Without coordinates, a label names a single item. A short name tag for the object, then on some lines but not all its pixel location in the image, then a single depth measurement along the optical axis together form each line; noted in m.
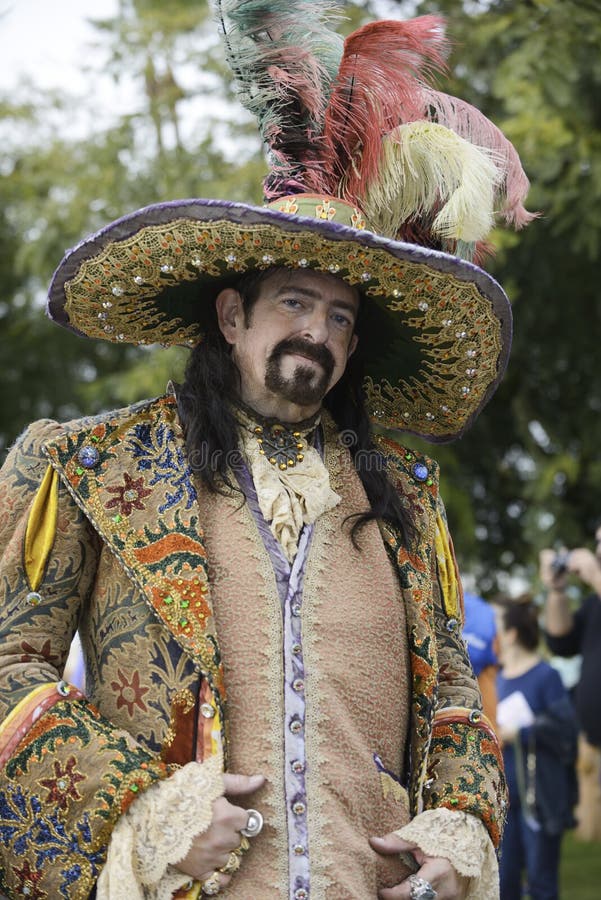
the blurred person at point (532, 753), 6.24
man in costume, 2.33
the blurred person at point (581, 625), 5.92
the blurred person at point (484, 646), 5.09
